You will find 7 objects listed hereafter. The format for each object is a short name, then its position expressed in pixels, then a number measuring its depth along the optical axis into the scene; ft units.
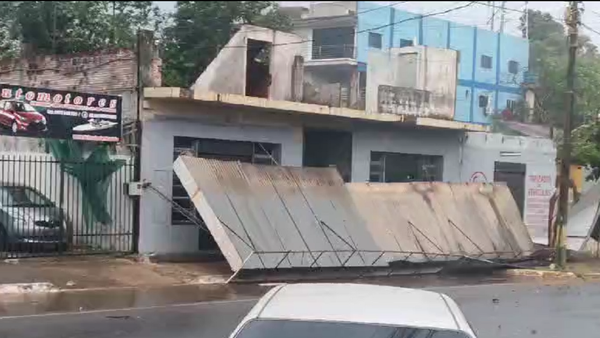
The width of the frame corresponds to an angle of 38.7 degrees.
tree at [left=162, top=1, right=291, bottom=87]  98.99
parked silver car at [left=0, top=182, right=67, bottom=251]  59.31
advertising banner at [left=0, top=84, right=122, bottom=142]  58.03
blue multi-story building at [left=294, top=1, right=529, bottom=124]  135.54
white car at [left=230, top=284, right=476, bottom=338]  12.59
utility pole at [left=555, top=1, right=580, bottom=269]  70.23
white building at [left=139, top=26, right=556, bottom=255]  65.00
